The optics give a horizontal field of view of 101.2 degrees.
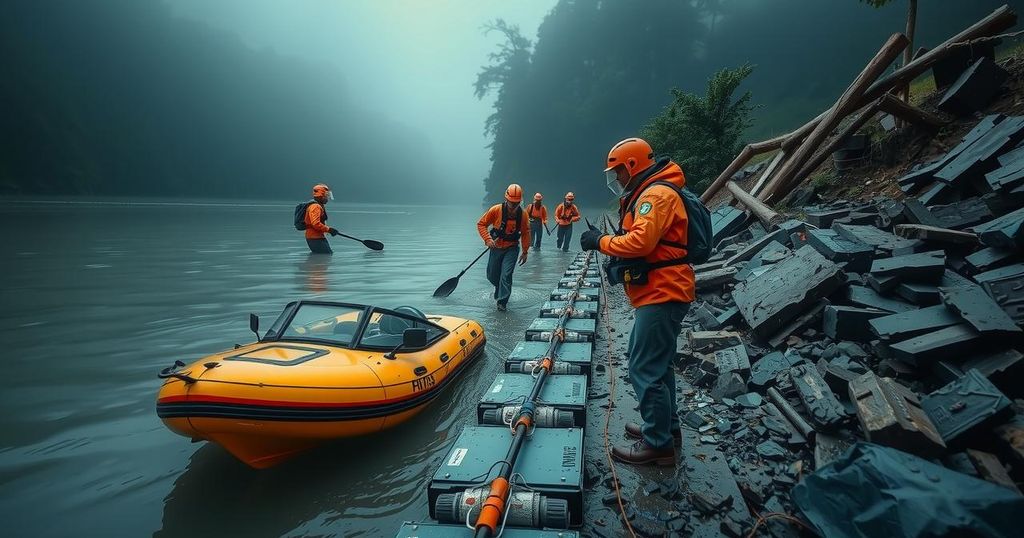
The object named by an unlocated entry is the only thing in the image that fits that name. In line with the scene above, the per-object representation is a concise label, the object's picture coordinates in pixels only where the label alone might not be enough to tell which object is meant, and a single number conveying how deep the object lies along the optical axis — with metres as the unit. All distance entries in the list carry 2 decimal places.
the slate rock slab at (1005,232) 4.12
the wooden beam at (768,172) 11.32
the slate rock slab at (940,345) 3.59
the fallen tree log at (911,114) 8.16
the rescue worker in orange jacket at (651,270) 3.02
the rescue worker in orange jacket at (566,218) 17.71
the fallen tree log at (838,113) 9.27
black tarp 1.94
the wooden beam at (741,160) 12.23
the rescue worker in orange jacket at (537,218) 17.19
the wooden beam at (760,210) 8.91
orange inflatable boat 3.21
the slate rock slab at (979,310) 3.46
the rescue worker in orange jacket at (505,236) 8.48
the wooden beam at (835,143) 9.11
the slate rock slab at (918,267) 4.56
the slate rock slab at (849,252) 5.44
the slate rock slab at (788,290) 4.96
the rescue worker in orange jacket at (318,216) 12.43
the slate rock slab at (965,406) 2.83
